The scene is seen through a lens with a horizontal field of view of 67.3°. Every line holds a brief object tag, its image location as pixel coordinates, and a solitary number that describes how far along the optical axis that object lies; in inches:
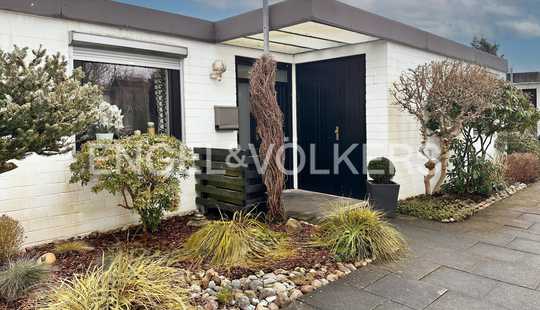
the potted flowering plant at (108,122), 194.2
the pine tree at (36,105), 103.3
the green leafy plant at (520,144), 408.5
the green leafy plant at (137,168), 171.3
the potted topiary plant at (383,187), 227.9
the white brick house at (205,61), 177.8
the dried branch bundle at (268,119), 194.9
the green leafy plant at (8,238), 139.9
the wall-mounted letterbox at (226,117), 242.5
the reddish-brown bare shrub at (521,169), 345.4
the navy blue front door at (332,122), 262.2
